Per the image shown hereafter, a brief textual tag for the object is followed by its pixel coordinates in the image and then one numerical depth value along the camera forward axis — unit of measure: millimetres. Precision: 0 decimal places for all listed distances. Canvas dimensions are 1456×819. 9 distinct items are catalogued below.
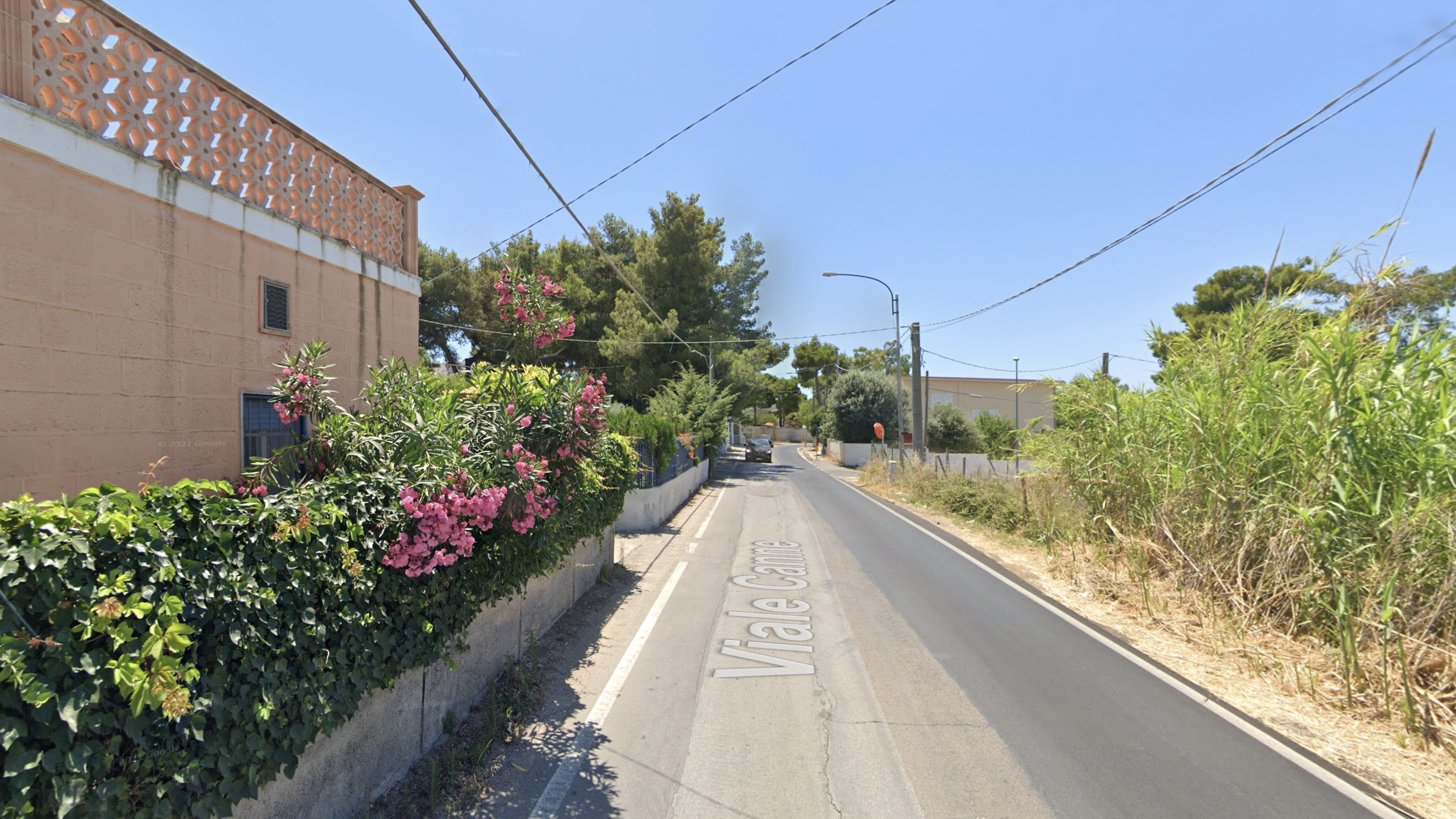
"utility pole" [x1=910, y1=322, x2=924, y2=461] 21766
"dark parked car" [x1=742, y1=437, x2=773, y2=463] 37750
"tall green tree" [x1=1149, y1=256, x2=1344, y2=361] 28422
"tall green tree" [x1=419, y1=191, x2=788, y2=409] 25641
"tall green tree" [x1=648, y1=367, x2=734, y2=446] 23922
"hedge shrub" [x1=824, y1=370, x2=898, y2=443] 38531
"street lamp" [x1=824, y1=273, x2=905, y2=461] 22844
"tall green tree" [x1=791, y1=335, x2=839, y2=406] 75812
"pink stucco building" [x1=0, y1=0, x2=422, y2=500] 3922
